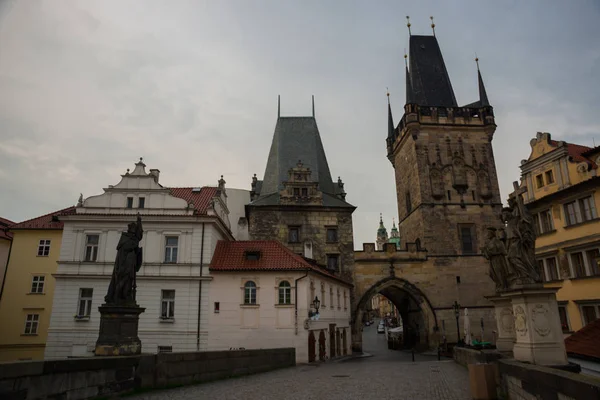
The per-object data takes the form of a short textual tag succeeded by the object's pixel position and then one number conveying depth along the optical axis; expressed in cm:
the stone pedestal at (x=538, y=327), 780
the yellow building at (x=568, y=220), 2014
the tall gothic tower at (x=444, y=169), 3491
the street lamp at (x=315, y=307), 2250
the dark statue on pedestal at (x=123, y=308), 1004
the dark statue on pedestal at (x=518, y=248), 842
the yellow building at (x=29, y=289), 2659
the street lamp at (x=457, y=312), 2994
